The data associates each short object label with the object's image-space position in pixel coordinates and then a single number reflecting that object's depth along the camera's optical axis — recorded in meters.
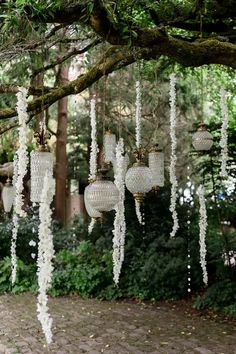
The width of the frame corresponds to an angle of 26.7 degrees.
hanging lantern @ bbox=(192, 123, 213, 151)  4.78
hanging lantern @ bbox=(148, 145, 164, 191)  4.01
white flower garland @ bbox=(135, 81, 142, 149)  4.11
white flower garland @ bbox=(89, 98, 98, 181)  4.04
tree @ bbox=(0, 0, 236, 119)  3.10
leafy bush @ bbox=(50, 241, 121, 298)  7.76
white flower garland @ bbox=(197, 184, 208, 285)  4.58
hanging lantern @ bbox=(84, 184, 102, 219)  3.14
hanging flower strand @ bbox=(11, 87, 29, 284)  2.85
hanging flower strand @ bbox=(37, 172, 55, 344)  2.39
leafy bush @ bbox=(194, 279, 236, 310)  6.68
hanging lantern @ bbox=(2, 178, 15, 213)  5.64
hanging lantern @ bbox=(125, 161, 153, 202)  3.61
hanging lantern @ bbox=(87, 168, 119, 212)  3.01
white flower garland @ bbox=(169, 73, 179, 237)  4.07
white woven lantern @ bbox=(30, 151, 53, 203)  3.08
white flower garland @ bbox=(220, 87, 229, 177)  4.28
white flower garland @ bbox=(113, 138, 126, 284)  3.54
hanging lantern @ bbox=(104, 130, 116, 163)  4.38
